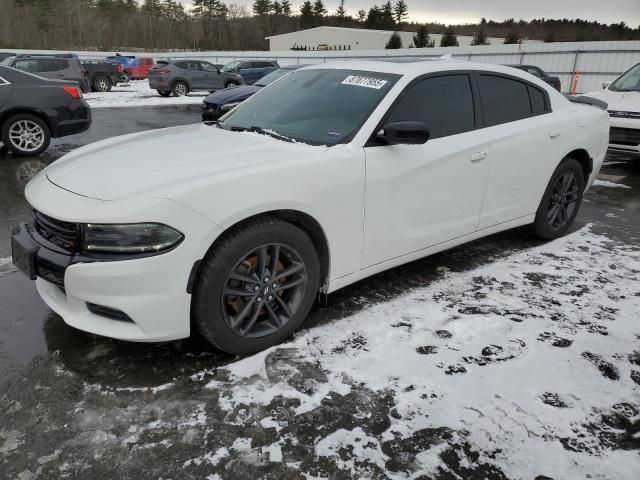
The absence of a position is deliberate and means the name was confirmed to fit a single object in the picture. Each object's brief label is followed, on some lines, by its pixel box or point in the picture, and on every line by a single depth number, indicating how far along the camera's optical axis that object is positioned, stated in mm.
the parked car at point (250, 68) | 23156
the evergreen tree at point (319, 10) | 102275
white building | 71375
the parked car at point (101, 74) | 21906
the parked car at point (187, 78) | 20281
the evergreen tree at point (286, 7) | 101588
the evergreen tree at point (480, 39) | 56281
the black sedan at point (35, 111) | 7676
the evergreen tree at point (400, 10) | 103688
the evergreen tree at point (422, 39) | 64312
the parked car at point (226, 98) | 10977
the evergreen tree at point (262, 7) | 100500
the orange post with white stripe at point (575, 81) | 20719
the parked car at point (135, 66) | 31000
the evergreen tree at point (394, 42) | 65062
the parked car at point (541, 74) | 17020
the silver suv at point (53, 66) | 15547
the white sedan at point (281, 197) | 2316
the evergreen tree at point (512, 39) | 56294
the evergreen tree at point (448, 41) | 55625
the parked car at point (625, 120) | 7320
